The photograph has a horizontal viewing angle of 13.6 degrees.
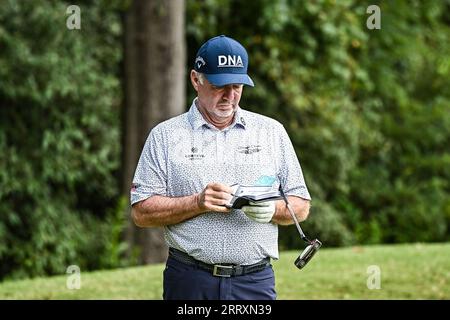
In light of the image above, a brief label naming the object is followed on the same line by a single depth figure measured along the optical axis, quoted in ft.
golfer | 29.50
